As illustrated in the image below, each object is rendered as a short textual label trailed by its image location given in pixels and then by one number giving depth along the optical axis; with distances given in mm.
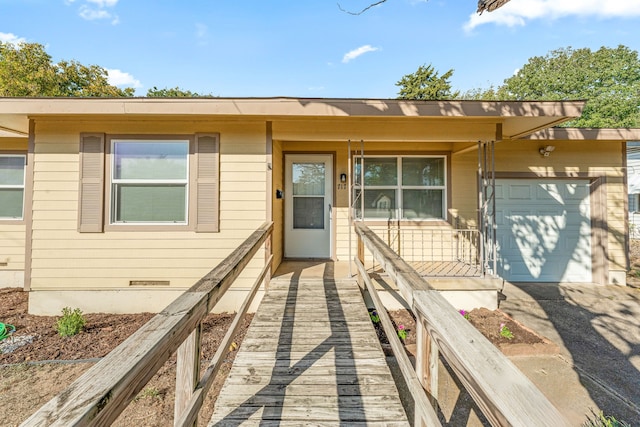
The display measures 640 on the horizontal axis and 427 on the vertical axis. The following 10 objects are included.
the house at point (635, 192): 10188
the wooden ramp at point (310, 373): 1788
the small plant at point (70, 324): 3439
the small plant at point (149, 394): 2311
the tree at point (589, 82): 21438
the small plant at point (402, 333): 3386
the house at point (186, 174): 3830
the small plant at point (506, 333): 3420
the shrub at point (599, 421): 1967
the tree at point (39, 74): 12656
